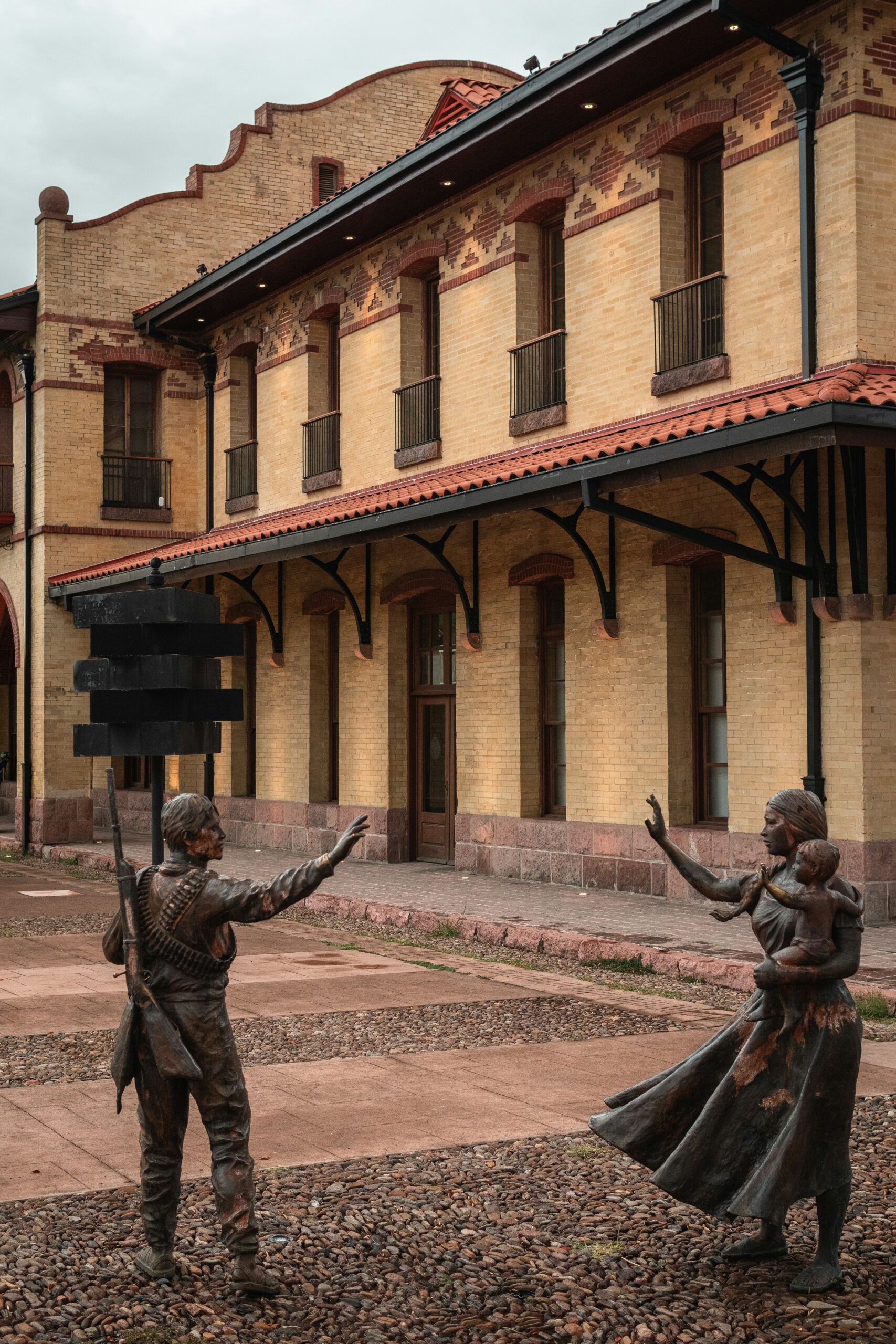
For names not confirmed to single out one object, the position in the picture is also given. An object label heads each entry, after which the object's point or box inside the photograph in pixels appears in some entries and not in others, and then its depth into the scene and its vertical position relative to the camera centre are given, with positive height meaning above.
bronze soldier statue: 4.73 -0.87
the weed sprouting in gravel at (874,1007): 9.20 -1.60
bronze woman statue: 4.60 -1.11
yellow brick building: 12.62 +3.48
